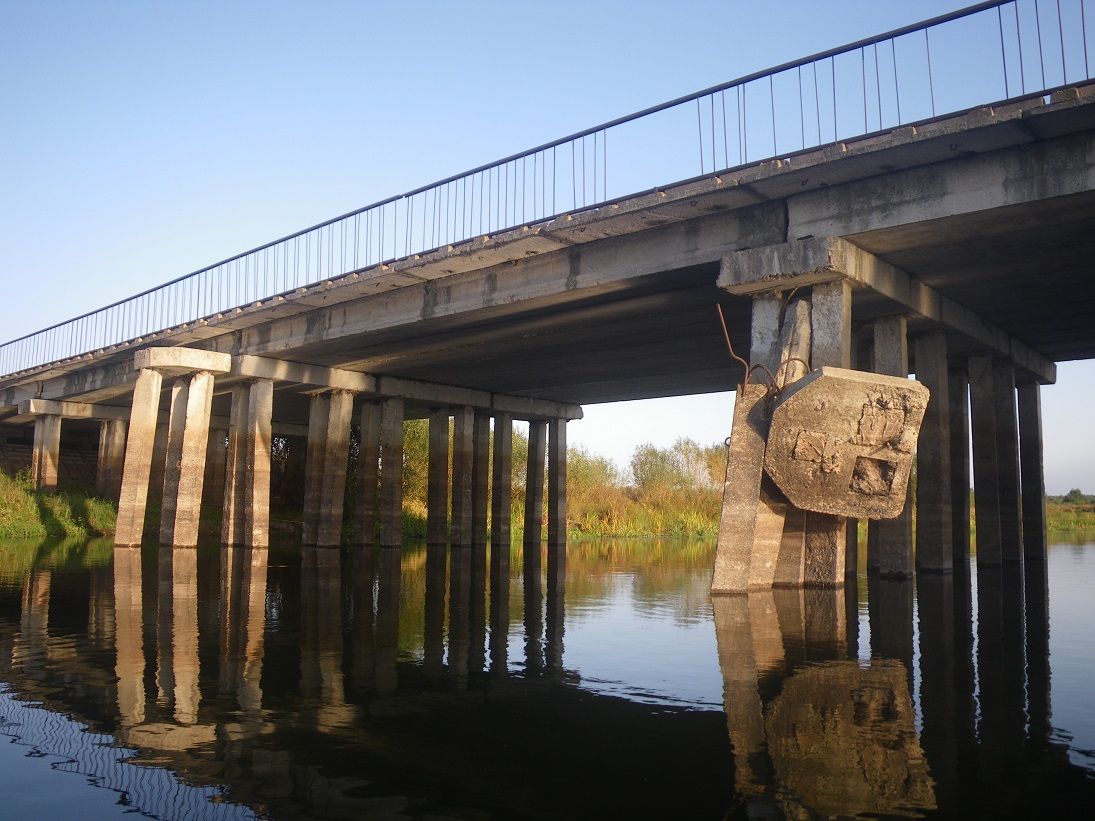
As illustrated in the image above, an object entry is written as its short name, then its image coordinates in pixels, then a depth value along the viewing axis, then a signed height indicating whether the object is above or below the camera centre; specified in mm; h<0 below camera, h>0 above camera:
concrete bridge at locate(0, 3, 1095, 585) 12539 +4118
